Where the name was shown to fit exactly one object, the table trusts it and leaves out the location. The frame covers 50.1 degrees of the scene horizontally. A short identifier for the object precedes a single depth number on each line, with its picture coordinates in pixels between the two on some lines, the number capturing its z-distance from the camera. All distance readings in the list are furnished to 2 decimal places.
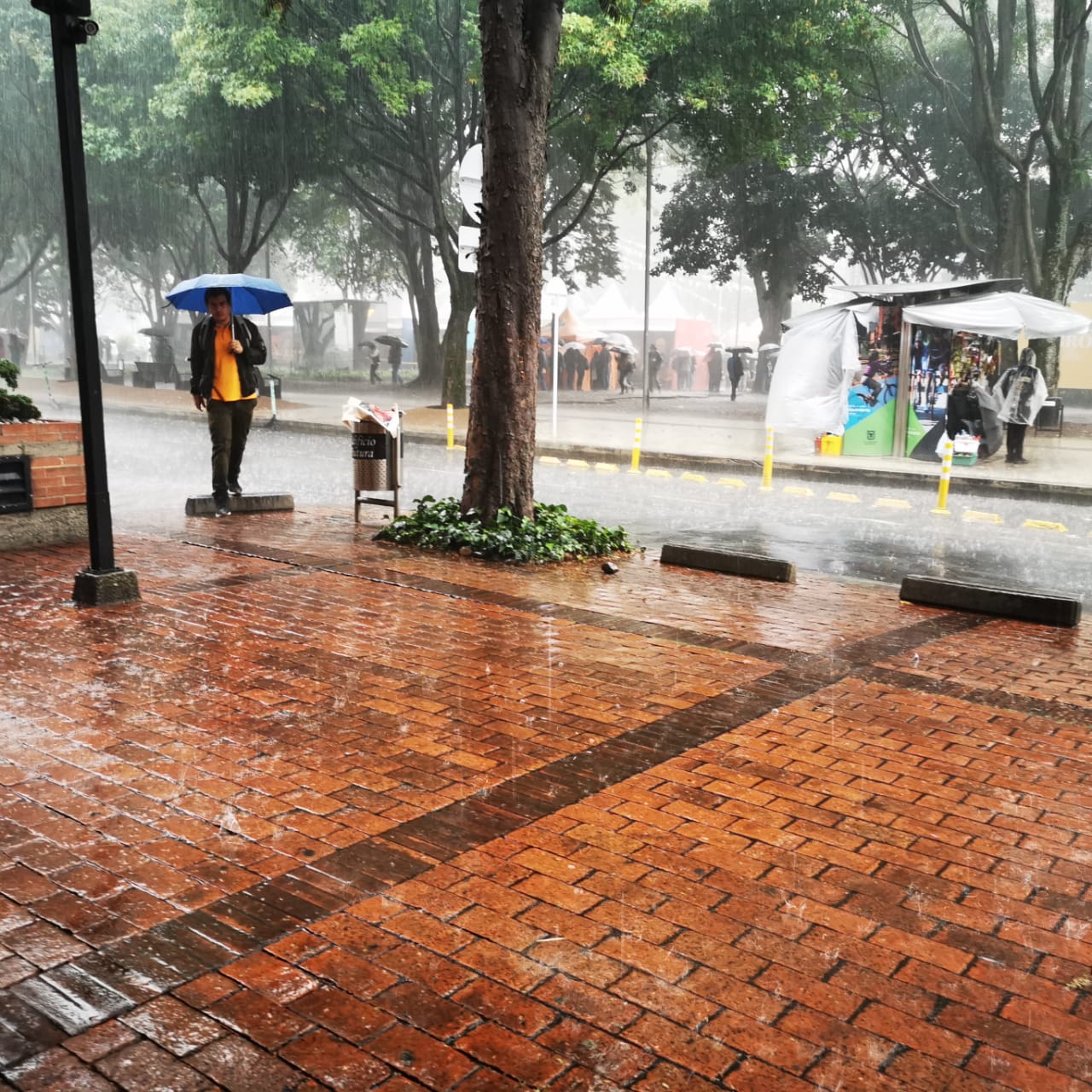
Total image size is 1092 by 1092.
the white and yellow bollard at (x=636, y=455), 17.47
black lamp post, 6.35
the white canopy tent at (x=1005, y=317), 18.45
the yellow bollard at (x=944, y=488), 13.62
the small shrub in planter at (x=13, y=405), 8.83
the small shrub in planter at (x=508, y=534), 9.03
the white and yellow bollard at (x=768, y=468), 15.94
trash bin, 10.29
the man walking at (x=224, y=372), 10.45
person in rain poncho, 19.08
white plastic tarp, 19.48
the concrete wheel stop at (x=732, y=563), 8.52
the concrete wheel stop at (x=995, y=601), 7.21
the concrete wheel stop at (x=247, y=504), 10.95
